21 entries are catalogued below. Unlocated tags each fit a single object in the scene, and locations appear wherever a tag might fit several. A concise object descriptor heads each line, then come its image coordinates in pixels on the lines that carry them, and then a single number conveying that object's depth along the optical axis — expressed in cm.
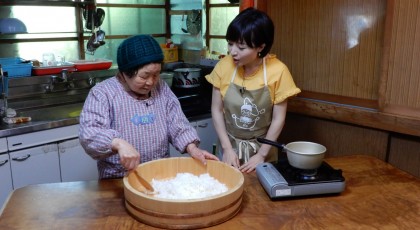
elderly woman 142
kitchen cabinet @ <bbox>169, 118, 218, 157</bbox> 334
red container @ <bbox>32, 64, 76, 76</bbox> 295
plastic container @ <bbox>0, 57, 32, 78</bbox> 278
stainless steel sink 277
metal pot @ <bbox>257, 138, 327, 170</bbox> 141
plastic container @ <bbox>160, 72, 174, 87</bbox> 373
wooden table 122
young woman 176
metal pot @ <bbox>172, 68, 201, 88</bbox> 358
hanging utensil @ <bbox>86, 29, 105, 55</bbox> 338
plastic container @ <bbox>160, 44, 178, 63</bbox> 422
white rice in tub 134
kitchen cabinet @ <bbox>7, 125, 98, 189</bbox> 248
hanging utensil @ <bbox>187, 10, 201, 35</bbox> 425
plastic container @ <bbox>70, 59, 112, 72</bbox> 321
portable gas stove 139
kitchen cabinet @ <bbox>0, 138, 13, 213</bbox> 239
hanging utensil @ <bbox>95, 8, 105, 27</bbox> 347
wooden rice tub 117
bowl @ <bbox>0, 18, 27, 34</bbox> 297
